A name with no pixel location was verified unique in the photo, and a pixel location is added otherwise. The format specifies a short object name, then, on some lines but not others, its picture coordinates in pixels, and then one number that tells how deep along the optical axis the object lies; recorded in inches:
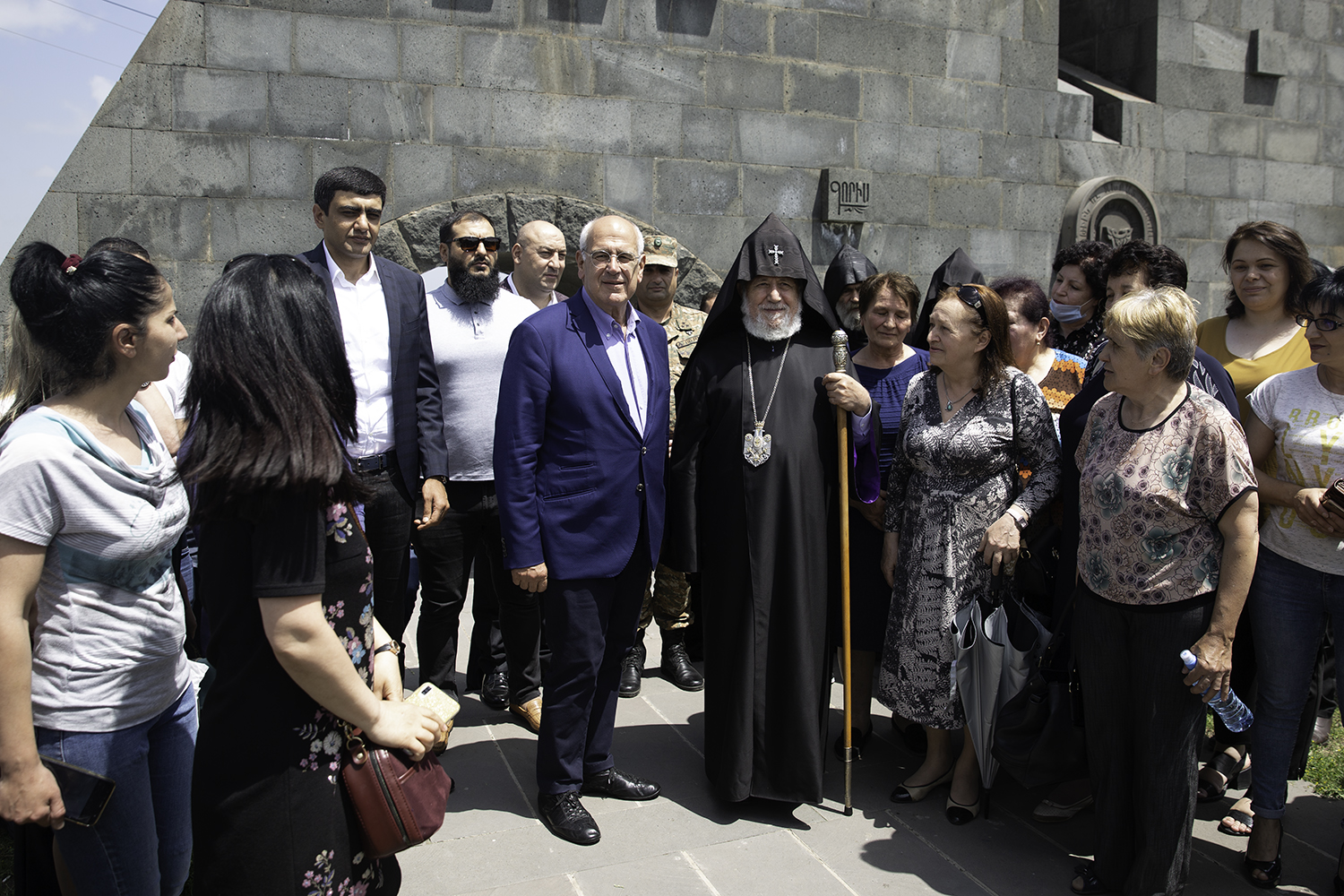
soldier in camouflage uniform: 184.4
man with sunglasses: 160.6
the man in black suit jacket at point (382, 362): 139.0
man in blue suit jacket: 127.6
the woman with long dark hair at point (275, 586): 66.8
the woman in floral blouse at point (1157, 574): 105.4
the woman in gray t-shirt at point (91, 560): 70.7
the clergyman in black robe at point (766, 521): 134.0
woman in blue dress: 148.7
